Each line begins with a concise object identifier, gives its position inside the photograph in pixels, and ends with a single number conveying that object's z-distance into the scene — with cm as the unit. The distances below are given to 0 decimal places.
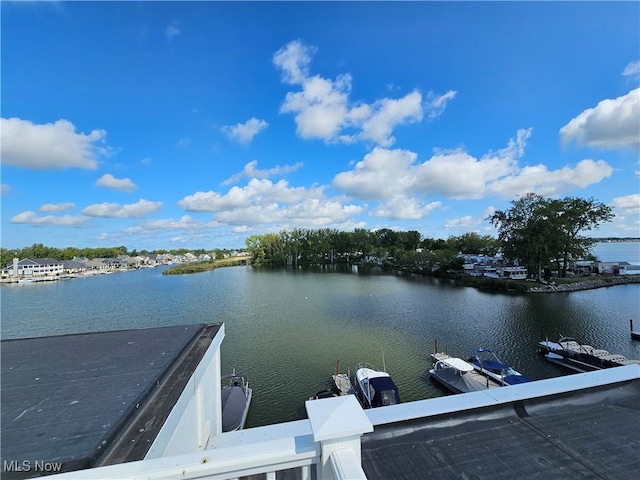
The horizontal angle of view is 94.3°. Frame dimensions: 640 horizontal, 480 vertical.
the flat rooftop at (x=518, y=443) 172
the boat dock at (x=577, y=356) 1066
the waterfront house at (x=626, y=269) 3312
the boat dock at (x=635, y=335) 1375
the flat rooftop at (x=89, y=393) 204
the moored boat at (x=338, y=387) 911
